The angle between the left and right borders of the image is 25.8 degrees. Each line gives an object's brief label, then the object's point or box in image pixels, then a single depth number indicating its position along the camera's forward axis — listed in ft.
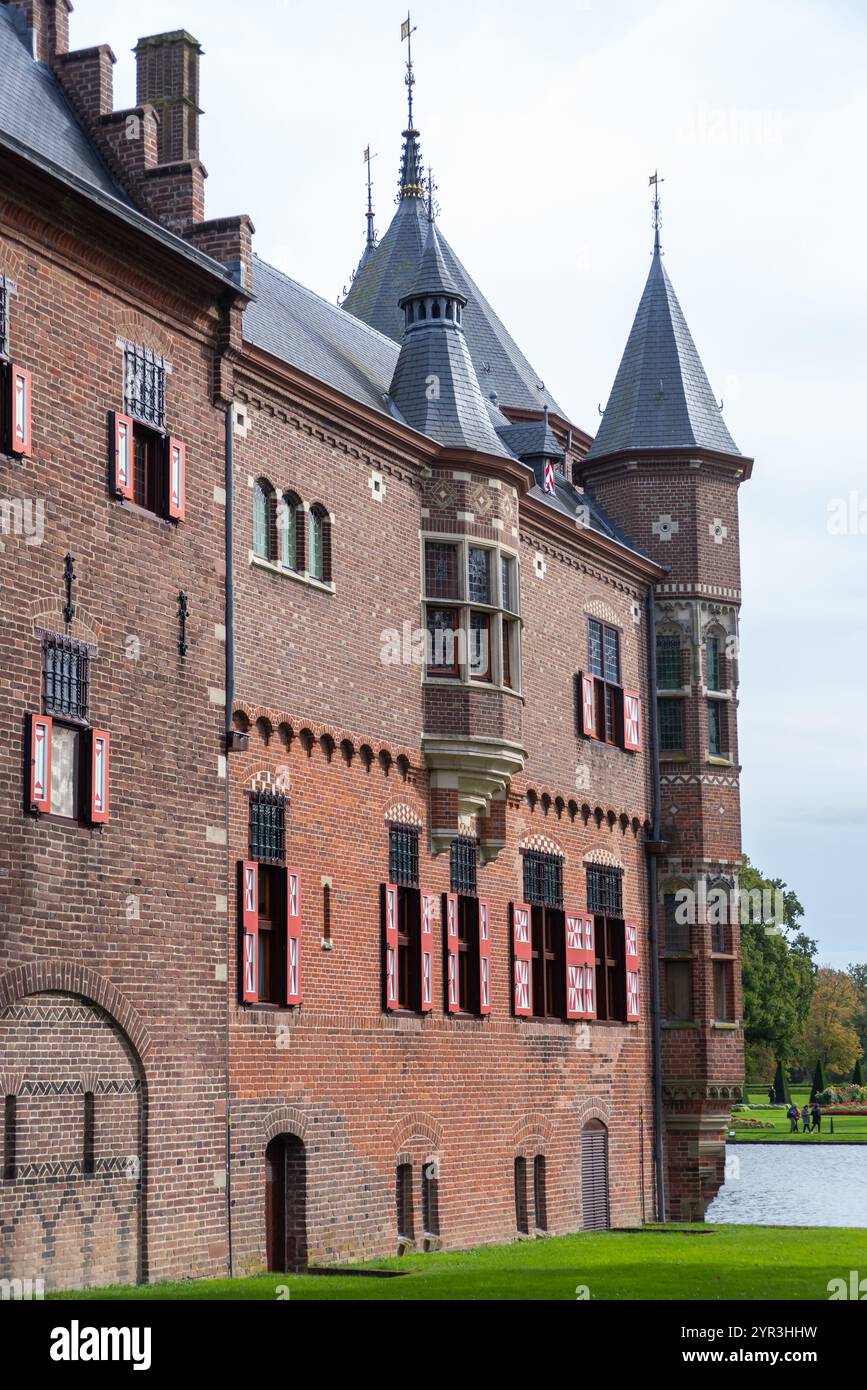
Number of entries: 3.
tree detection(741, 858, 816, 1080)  231.91
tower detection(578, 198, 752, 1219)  105.29
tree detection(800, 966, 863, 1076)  347.15
